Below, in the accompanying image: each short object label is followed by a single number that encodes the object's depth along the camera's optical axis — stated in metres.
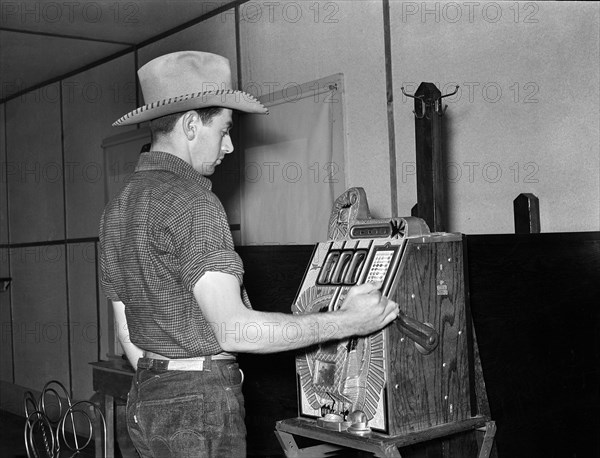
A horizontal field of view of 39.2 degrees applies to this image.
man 2.01
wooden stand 2.21
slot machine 2.27
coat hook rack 2.56
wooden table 4.74
